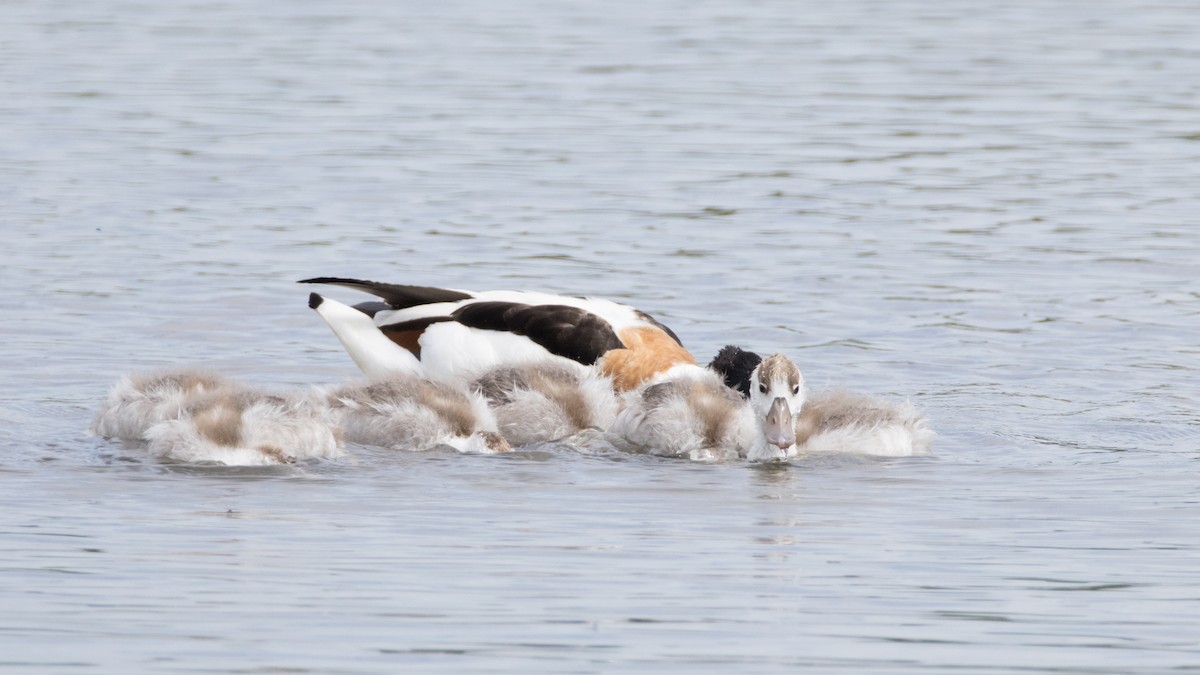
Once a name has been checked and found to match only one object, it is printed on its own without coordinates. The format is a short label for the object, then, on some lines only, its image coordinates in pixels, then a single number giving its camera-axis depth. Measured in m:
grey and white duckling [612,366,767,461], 19.44
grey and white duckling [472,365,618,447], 19.91
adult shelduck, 21.53
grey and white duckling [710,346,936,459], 18.98
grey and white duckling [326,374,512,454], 19.17
